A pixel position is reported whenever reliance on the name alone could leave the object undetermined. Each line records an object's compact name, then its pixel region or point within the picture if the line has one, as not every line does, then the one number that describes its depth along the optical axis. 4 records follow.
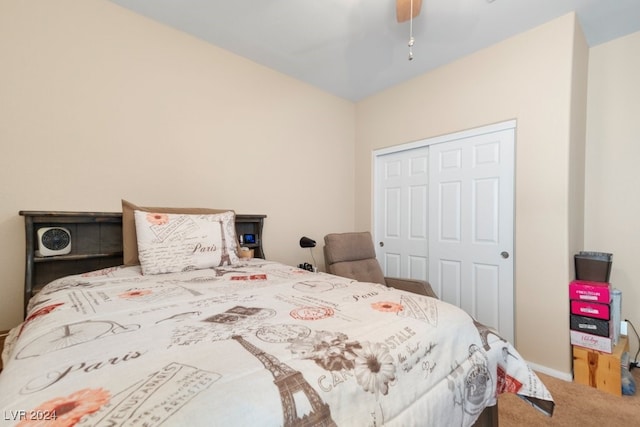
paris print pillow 1.54
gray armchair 2.46
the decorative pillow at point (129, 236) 1.66
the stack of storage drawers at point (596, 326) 1.82
